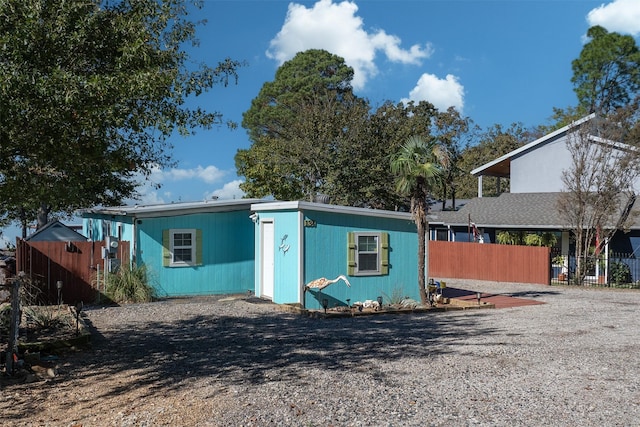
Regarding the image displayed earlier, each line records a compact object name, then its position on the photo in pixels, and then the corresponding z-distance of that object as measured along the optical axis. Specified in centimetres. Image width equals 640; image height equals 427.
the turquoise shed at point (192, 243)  1672
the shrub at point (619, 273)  2277
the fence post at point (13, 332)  805
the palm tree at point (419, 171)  1484
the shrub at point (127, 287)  1550
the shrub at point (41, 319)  1099
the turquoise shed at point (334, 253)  1509
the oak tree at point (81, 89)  761
